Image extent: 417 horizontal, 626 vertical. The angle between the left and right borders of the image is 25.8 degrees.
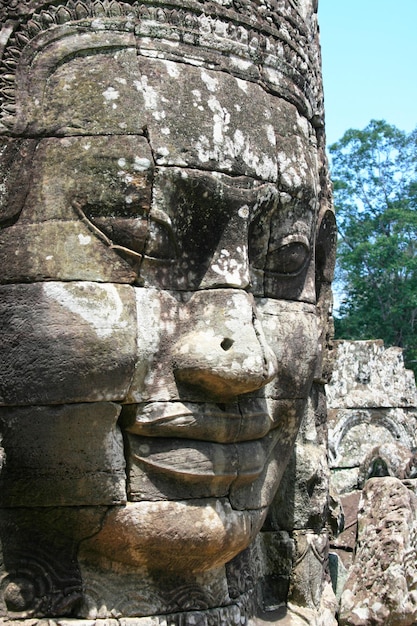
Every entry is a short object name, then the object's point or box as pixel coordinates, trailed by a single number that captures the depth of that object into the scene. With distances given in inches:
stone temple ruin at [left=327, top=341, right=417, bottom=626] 186.1
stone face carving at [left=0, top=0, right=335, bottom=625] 146.3
